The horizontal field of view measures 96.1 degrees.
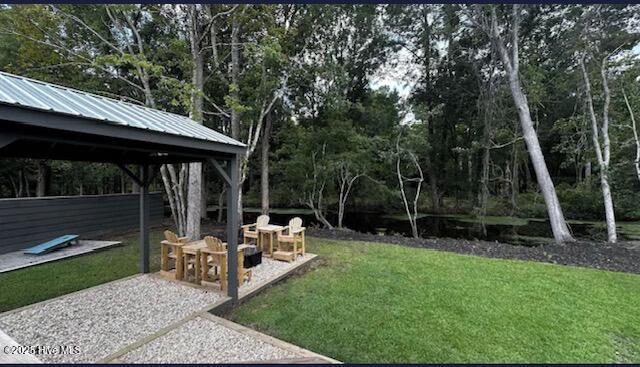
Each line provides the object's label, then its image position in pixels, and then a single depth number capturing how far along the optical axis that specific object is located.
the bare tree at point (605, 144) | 6.96
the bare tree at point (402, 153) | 9.25
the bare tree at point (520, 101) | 7.59
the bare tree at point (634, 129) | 6.77
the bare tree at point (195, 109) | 6.65
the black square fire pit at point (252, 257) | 4.78
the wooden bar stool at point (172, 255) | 4.51
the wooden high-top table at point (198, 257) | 4.29
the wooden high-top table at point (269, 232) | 5.87
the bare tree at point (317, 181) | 9.91
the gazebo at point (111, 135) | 2.13
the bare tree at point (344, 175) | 9.66
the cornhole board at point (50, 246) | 6.20
